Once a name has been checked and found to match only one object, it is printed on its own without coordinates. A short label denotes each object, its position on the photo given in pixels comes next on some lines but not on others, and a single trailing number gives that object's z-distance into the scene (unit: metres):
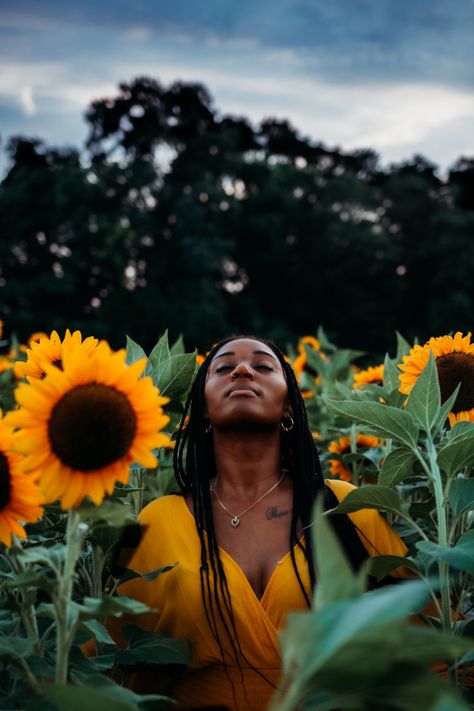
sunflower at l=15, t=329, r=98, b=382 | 2.01
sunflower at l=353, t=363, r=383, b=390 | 3.16
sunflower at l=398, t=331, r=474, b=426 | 2.06
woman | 1.96
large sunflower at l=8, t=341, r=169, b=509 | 1.25
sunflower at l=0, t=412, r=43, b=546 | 1.31
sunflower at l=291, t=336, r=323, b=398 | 4.22
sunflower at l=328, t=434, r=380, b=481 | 3.07
